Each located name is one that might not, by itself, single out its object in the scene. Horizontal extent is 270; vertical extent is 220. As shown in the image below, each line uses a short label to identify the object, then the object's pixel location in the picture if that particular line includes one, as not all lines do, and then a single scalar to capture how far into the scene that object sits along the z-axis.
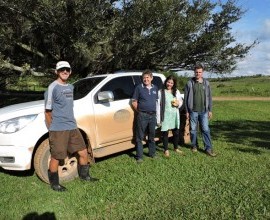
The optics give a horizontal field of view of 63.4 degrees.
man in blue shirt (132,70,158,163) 4.09
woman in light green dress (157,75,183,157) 4.34
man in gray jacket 4.42
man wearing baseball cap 3.24
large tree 6.26
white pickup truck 3.43
